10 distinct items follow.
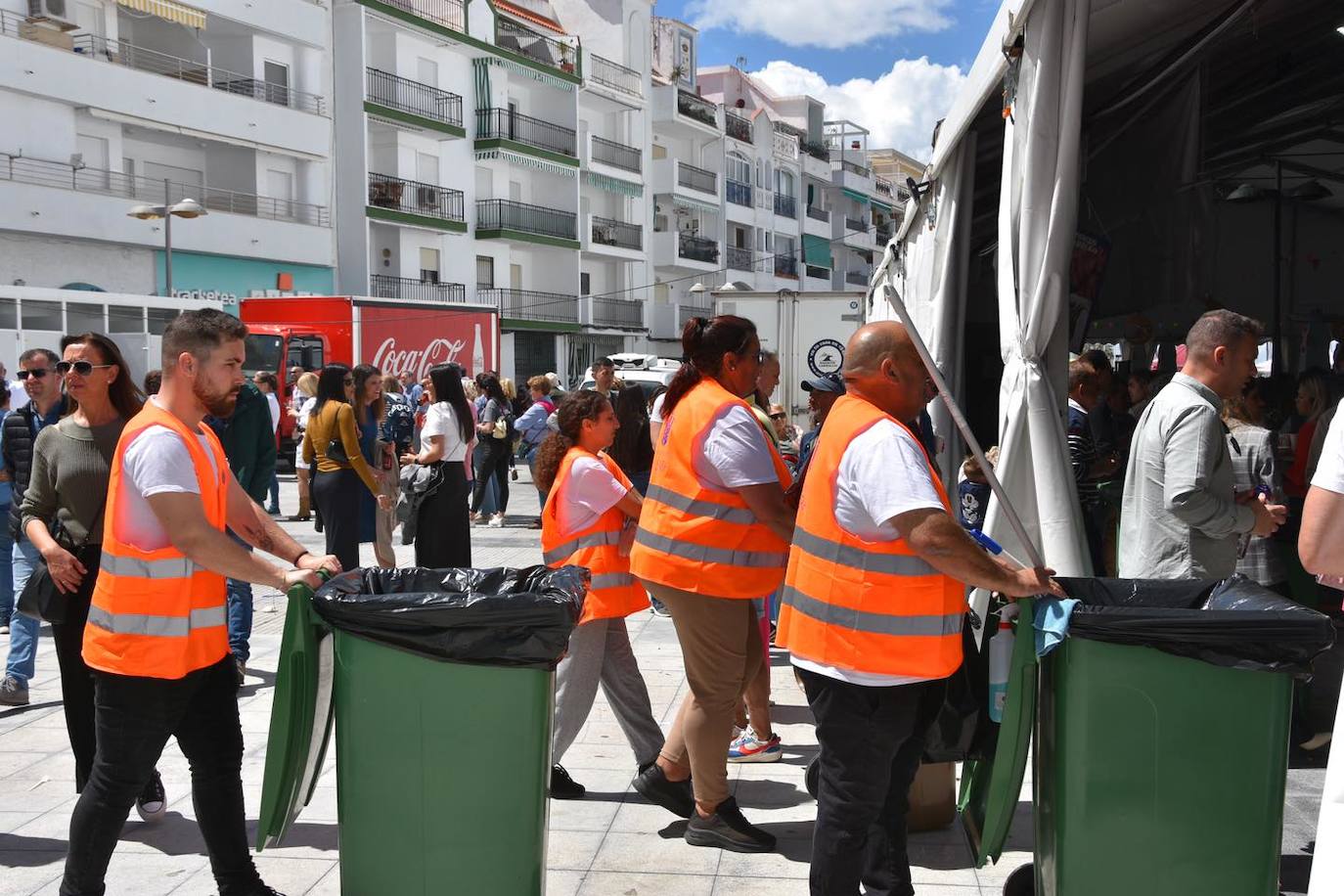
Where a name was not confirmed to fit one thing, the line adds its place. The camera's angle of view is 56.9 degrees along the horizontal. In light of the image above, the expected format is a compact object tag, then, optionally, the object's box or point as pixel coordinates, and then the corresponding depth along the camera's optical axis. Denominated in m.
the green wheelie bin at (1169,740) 2.99
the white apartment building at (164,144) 23.48
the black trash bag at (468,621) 3.24
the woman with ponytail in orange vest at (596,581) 4.80
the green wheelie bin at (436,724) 3.26
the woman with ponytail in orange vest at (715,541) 4.11
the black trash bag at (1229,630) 2.94
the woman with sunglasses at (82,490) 4.50
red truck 21.08
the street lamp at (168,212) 19.56
